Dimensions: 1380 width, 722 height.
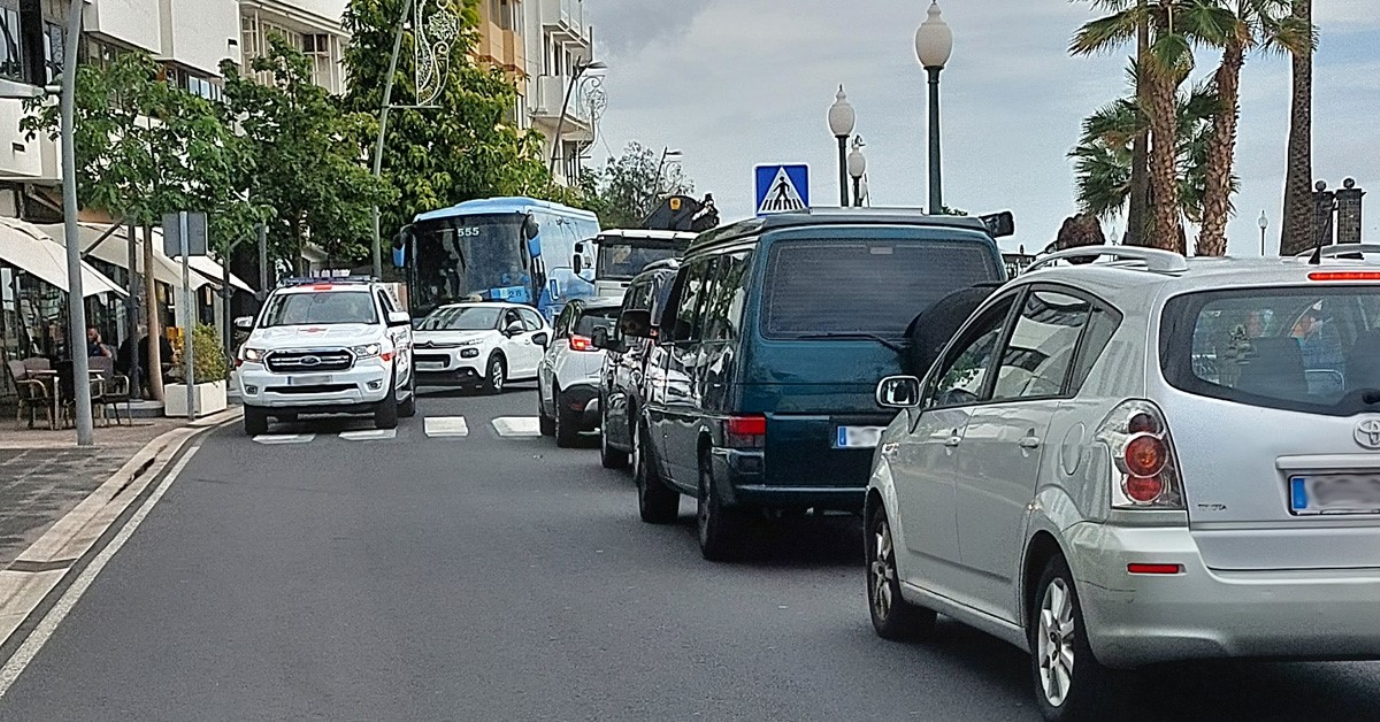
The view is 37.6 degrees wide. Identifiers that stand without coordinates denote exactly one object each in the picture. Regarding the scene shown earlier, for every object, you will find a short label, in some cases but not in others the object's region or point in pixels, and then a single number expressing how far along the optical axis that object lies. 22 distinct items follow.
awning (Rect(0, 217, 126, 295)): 27.70
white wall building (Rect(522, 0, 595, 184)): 74.38
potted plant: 27.73
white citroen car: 32.16
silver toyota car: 6.38
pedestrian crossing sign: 20.84
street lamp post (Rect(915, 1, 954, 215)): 19.05
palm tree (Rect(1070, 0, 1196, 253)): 29.52
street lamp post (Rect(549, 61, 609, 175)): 59.62
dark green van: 11.36
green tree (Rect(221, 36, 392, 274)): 35.56
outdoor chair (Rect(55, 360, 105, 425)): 26.55
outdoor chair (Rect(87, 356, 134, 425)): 25.34
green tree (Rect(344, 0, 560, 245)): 51.25
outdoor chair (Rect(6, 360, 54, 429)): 25.66
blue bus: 40.03
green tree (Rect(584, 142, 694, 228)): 84.38
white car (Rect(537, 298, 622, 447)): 21.55
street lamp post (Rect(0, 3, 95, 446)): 21.81
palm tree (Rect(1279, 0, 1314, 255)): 29.50
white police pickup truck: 24.20
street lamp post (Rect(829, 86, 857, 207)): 24.09
